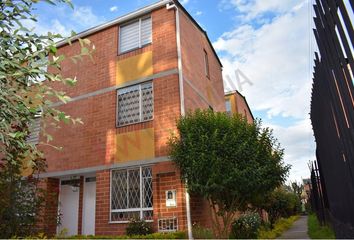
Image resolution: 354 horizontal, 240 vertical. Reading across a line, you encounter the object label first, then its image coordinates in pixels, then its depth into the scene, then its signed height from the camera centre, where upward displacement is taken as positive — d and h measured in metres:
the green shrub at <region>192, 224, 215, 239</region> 10.00 -0.21
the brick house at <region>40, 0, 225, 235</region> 11.12 +4.02
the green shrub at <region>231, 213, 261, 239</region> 13.66 -0.17
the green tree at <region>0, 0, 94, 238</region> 3.92 +1.99
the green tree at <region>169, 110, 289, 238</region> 9.78 +1.95
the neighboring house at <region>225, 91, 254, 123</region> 23.25 +8.68
